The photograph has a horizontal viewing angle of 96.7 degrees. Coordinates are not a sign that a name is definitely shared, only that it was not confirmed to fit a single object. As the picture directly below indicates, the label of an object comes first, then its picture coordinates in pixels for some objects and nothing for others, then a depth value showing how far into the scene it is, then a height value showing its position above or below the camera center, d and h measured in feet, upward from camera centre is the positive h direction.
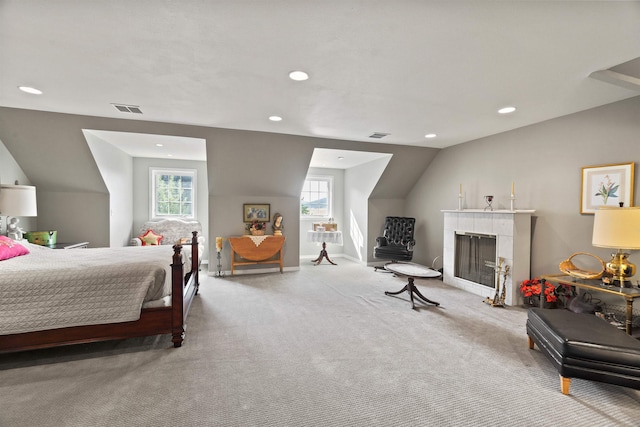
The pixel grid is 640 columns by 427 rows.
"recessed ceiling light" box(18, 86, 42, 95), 8.39 +3.52
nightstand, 12.31 -1.73
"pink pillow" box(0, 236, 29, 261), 8.17 -1.28
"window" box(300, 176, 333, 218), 21.76 +0.86
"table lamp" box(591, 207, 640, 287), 7.61 -0.68
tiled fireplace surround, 11.63 -1.31
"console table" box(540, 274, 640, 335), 7.72 -2.26
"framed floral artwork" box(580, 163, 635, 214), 9.14 +0.80
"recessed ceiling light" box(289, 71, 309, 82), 7.33 +3.48
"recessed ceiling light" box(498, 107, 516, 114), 9.95 +3.54
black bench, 5.65 -2.94
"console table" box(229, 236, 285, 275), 15.69 -2.26
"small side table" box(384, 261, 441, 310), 11.02 -2.52
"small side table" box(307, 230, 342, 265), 18.88 -1.84
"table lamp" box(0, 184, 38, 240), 10.11 +0.22
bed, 6.75 -2.37
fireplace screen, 12.75 -2.31
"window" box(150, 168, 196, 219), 18.67 +0.95
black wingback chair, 16.78 -1.97
